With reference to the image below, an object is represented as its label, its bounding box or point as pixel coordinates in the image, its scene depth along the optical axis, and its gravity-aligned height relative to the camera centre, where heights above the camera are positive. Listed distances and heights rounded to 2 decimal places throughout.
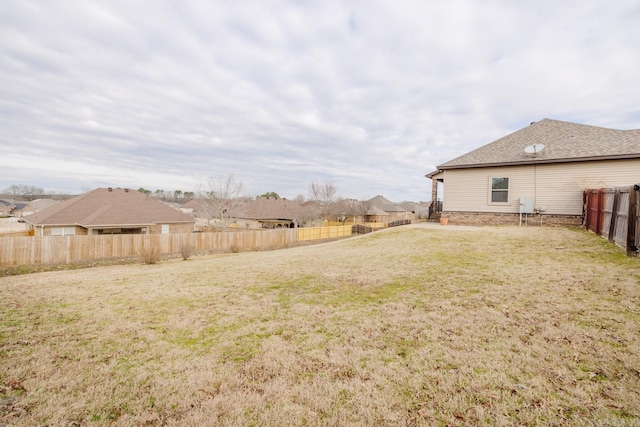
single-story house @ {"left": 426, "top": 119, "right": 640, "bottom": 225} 11.79 +1.91
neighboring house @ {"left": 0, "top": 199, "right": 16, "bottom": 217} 64.68 -0.62
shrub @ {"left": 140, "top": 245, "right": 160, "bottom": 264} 13.13 -2.35
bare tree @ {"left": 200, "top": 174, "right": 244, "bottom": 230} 28.95 +1.04
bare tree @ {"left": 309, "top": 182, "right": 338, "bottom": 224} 43.47 +2.39
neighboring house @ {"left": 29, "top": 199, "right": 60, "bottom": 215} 65.54 +0.47
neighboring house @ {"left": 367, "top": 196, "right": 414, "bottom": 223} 55.67 +0.72
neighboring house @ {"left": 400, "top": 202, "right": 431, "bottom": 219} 71.69 +1.27
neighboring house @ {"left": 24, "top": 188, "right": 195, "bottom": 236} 20.03 -0.79
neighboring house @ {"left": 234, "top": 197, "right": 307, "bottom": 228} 37.12 -0.81
